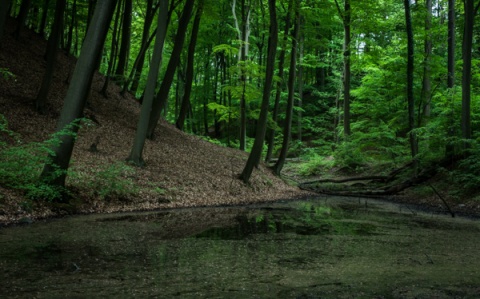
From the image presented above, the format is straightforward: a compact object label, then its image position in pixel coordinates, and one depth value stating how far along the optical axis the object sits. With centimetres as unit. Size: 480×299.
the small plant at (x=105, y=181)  1094
